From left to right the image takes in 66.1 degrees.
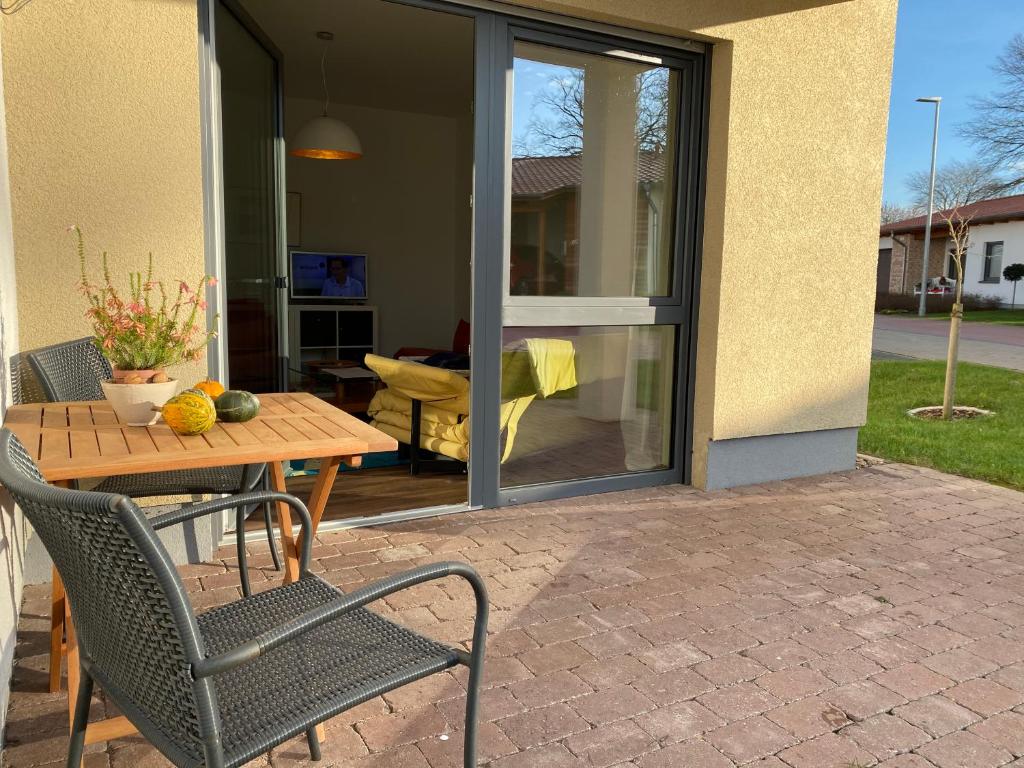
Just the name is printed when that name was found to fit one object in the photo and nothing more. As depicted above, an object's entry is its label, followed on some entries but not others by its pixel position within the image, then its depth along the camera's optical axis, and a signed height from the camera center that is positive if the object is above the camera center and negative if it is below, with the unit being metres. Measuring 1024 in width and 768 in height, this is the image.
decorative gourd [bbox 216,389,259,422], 2.32 -0.39
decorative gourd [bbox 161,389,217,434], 2.11 -0.37
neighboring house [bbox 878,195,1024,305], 27.16 +1.50
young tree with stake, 6.97 -0.34
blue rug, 4.91 -1.22
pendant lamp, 6.24 +1.09
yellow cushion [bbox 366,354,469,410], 4.56 -0.60
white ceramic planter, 2.20 -0.35
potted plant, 2.22 -0.23
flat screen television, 8.62 +0.02
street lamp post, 24.27 +2.08
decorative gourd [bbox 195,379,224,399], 2.44 -0.35
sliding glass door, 4.04 +0.10
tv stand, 8.55 -0.61
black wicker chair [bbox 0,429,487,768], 1.18 -0.69
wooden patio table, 1.85 -0.44
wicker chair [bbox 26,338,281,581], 2.62 -0.45
